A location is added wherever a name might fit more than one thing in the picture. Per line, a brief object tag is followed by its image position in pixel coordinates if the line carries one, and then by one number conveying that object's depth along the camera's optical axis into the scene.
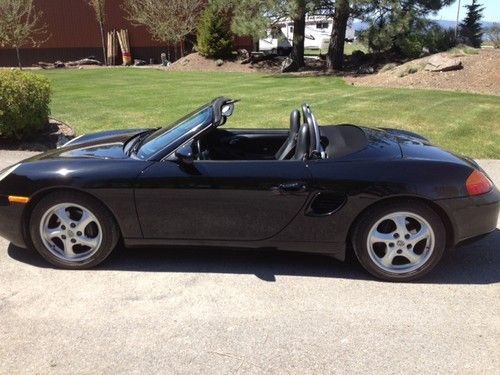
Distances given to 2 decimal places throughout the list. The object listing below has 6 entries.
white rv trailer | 20.16
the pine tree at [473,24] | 25.48
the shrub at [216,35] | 23.36
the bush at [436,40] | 19.22
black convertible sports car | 3.63
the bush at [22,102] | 7.58
